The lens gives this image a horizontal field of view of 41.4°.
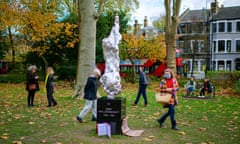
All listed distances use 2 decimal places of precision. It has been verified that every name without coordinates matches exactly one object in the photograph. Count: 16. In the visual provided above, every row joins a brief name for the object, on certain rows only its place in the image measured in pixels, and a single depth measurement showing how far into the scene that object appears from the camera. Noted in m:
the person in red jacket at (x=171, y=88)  9.22
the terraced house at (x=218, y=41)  53.88
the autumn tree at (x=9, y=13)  21.64
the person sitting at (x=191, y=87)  20.08
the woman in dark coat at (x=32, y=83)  13.82
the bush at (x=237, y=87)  21.70
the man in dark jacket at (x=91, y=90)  9.77
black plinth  8.30
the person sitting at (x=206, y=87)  19.82
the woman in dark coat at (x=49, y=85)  13.84
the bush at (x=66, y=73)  35.62
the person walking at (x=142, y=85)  14.83
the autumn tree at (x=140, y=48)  34.09
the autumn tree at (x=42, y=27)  25.17
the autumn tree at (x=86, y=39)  16.14
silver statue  8.54
